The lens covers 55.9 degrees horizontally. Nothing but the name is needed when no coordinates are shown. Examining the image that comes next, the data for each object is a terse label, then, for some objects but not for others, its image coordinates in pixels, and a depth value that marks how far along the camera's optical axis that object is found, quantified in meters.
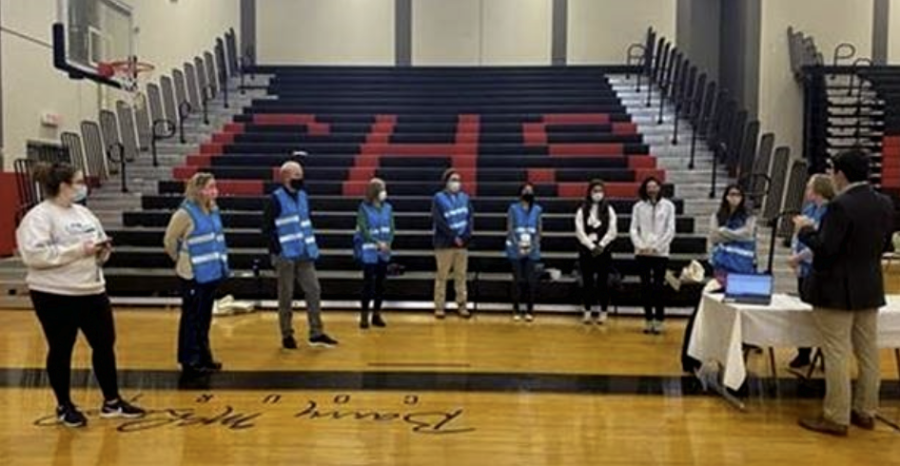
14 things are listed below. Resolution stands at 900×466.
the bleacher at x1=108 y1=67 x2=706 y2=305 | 9.54
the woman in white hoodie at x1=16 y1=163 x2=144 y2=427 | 4.31
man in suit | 4.36
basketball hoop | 11.34
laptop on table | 4.94
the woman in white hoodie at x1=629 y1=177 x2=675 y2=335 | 7.56
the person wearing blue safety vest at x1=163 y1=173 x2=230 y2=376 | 5.48
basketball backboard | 10.30
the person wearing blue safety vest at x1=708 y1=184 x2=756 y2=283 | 6.14
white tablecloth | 4.81
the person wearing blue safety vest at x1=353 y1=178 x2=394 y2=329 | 7.84
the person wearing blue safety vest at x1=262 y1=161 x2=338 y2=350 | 6.33
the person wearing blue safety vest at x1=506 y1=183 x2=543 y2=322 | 8.34
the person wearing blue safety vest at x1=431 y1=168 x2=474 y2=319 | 8.45
